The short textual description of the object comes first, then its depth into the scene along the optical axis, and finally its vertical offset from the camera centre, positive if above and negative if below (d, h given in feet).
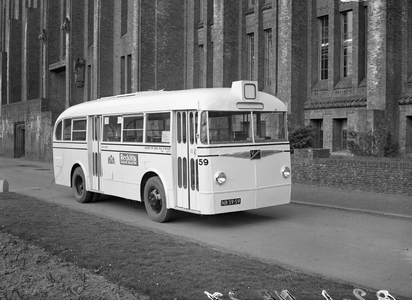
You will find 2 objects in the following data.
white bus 33.32 -0.88
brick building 67.72 +16.04
